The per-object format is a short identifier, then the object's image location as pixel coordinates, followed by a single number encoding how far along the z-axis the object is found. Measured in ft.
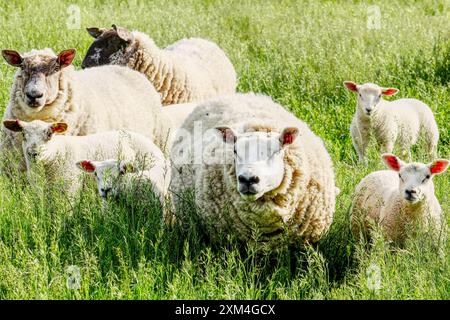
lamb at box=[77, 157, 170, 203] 33.47
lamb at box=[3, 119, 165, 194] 35.96
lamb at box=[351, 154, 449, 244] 31.81
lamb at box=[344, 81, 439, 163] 47.88
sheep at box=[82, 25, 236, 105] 54.60
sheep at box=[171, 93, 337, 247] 29.32
